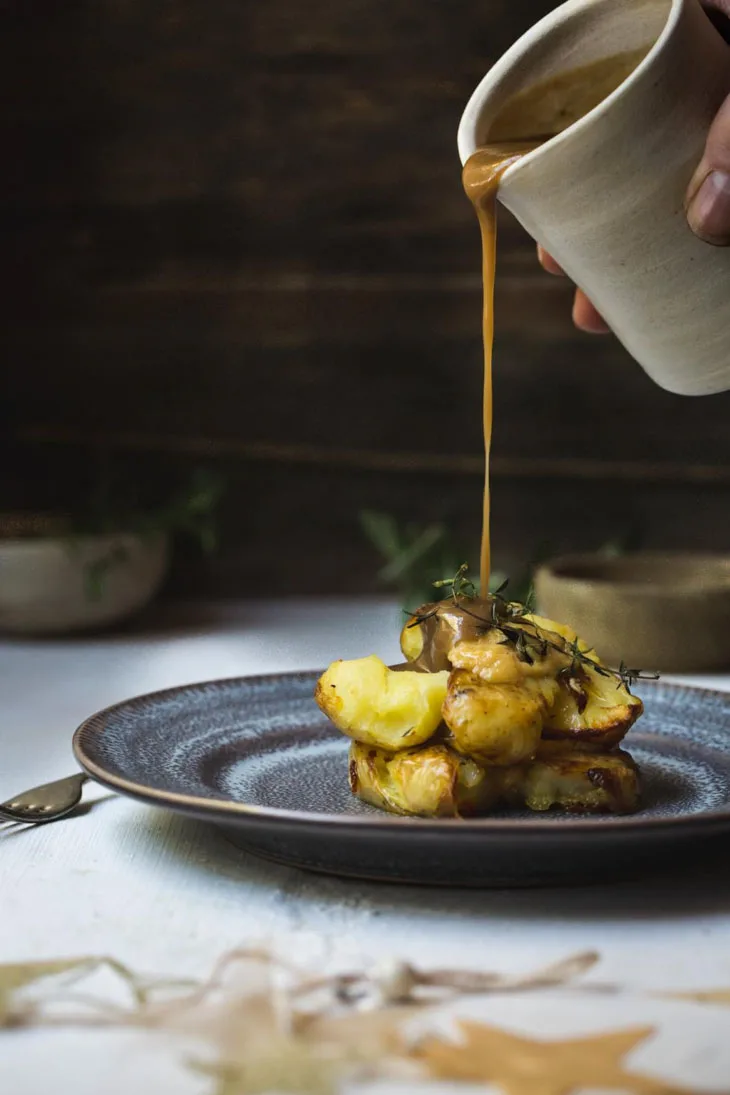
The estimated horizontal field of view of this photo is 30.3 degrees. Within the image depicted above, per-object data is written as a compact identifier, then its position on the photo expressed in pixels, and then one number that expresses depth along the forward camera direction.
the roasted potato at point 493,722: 0.91
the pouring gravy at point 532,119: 1.15
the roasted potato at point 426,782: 0.92
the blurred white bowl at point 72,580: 1.94
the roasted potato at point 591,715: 0.99
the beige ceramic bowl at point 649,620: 1.63
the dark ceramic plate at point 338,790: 0.77
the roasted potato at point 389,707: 0.97
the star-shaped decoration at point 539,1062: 0.61
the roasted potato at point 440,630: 1.04
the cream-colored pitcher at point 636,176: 1.01
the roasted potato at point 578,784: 0.95
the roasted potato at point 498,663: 0.97
